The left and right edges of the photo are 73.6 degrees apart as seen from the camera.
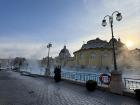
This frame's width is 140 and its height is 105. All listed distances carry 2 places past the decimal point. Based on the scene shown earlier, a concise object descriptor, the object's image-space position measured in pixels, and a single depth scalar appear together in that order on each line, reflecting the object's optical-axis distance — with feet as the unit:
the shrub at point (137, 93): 20.42
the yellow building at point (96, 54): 166.85
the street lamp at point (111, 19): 26.80
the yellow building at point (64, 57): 218.87
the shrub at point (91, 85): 27.64
